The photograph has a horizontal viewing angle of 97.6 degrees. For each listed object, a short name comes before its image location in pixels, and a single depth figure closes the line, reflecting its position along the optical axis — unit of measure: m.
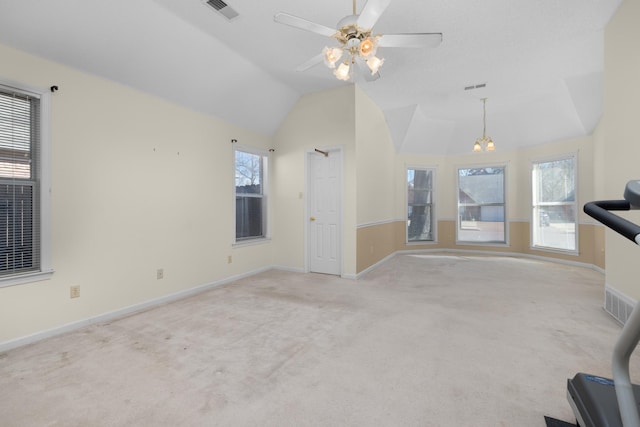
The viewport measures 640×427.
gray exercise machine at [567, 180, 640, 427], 0.88
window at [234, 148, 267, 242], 4.74
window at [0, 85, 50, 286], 2.36
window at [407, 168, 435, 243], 7.14
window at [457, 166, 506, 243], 6.73
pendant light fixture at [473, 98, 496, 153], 5.39
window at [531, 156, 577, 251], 5.52
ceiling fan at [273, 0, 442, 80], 2.05
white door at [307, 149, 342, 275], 4.68
